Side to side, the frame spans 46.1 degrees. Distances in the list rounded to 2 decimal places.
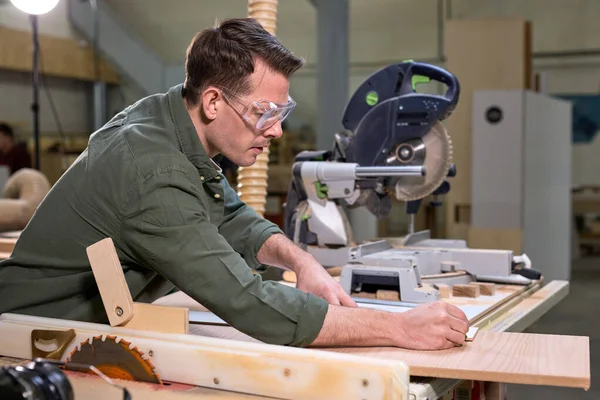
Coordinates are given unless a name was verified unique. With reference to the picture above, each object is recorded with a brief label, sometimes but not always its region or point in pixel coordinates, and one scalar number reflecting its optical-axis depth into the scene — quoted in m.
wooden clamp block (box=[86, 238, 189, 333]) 1.30
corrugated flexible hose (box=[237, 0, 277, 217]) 2.38
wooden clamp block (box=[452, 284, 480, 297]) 1.98
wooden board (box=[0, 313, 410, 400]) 1.08
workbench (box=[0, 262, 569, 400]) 1.18
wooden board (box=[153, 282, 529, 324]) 1.75
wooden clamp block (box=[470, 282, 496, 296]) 2.04
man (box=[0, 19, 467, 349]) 1.31
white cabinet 5.28
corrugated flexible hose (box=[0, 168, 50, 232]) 3.59
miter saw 2.19
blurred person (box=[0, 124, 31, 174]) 6.77
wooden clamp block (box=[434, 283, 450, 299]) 1.99
